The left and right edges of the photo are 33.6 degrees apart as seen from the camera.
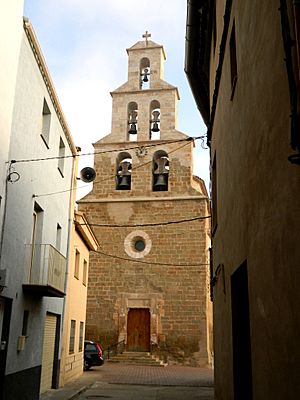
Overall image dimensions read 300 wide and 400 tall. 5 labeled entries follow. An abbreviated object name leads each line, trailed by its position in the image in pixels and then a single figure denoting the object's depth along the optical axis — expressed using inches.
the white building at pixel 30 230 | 387.9
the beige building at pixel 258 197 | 139.0
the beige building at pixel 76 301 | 620.7
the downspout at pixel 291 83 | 129.6
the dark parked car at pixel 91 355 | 850.1
